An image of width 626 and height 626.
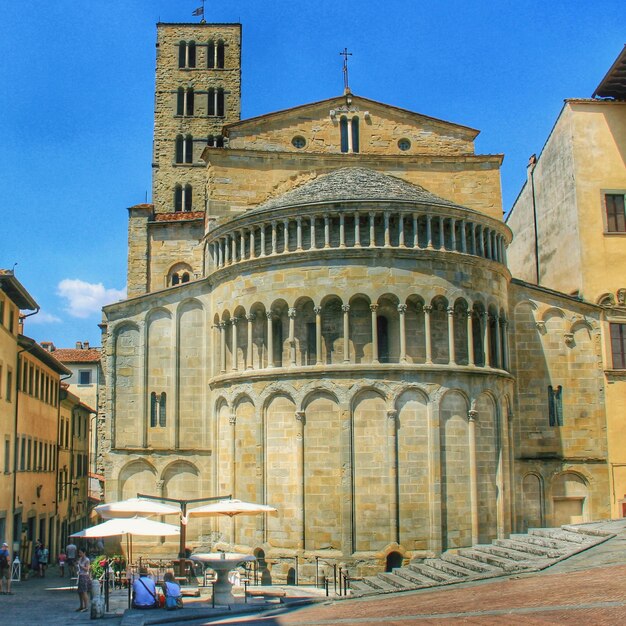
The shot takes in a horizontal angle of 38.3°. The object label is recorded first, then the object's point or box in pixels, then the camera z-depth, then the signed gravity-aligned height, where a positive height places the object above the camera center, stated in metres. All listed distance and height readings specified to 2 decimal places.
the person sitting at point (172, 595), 22.02 -3.01
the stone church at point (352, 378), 29.16 +3.12
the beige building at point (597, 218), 35.19 +10.57
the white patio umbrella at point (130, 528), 23.84 -1.51
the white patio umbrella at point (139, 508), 26.11 -1.04
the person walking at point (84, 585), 22.81 -2.82
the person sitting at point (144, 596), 22.00 -3.00
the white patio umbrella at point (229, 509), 26.14 -1.11
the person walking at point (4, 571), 27.67 -2.99
